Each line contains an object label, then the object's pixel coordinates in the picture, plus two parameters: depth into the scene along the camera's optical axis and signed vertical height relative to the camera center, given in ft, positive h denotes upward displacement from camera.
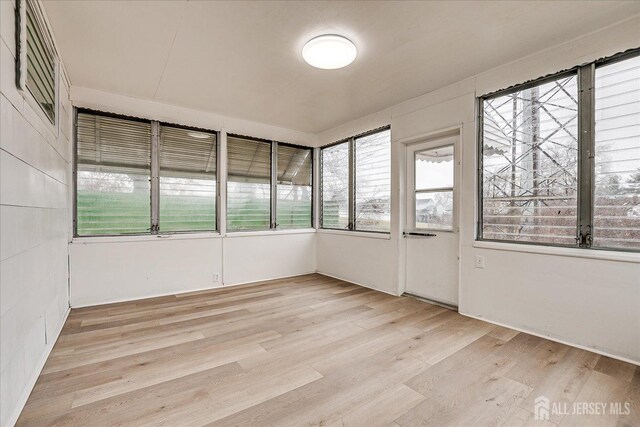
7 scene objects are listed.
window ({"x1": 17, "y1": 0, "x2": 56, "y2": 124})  5.49 +3.53
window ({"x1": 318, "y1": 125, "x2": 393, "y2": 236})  15.80 +1.46
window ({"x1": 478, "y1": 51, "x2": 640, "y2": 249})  7.63 +1.64
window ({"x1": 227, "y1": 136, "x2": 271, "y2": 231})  15.33 +1.60
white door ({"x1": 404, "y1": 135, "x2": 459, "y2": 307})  11.69 -0.29
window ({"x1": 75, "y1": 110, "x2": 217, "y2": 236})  11.98 +1.64
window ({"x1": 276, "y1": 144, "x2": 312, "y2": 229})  17.16 +1.59
